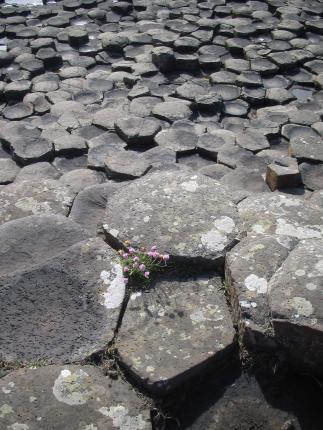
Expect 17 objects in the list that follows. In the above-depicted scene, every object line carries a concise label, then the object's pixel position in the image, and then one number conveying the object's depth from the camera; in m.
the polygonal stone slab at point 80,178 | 3.17
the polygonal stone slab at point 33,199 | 2.71
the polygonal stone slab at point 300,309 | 1.80
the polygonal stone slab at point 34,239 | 2.29
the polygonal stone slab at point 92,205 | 2.67
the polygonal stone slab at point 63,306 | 1.95
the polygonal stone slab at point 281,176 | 3.00
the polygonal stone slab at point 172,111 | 3.88
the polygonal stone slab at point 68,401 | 1.70
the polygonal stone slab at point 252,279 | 1.93
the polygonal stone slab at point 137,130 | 3.60
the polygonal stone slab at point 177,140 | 3.51
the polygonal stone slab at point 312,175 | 3.13
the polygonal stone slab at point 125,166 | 3.18
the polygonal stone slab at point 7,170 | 3.27
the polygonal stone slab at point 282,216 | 2.39
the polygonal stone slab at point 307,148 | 3.34
